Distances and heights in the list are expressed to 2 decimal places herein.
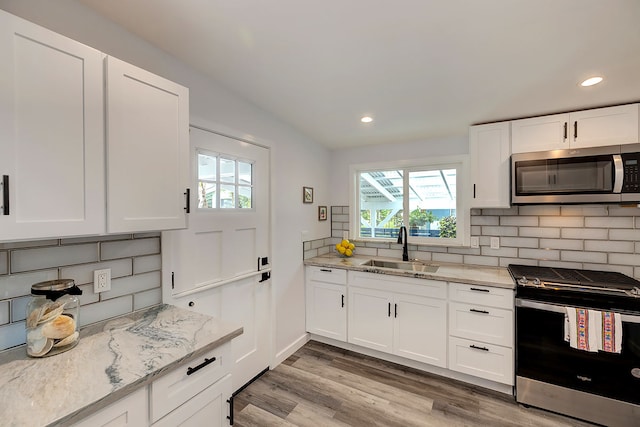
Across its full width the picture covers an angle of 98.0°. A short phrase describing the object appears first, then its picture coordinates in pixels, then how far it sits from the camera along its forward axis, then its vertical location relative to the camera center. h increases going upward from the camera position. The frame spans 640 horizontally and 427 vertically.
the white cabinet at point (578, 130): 2.03 +0.64
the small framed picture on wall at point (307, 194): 2.97 +0.20
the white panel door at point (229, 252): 1.80 -0.28
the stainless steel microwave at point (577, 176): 1.95 +0.28
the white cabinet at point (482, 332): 2.14 -0.96
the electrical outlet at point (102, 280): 1.33 -0.32
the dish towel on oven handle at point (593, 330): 1.78 -0.77
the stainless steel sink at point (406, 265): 2.87 -0.57
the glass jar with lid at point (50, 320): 1.04 -0.41
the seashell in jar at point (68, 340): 1.08 -0.50
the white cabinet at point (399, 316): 2.41 -0.96
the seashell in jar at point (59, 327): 1.04 -0.44
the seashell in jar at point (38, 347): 1.04 -0.50
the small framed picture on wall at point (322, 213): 3.30 +0.00
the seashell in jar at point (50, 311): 1.05 -0.38
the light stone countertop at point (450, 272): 2.21 -0.54
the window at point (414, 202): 2.94 +0.12
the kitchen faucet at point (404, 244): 3.05 -0.35
